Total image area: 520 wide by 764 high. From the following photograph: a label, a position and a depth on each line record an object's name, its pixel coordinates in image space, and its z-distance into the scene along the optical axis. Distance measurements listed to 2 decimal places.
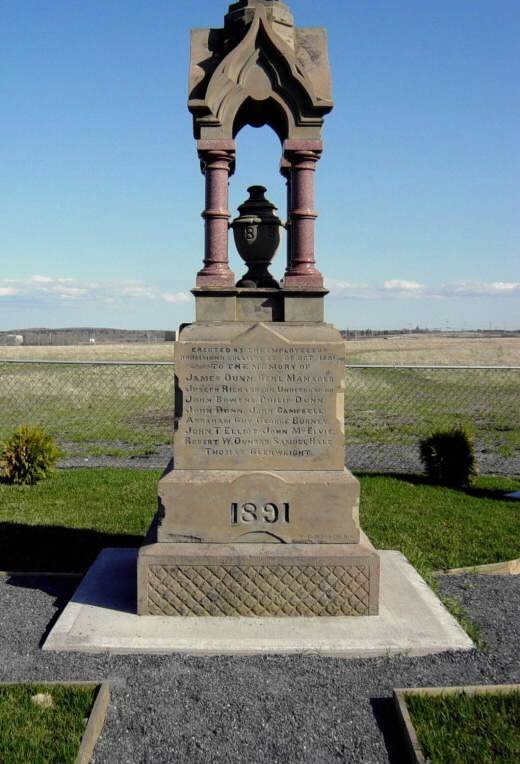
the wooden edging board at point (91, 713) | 3.36
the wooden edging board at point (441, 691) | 3.70
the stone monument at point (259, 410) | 5.08
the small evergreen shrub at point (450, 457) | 10.72
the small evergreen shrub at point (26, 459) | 10.41
